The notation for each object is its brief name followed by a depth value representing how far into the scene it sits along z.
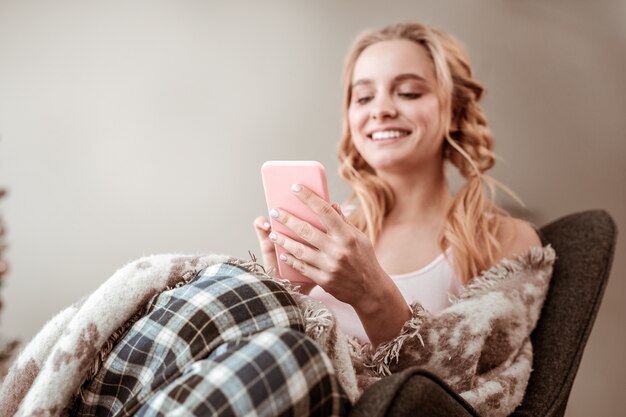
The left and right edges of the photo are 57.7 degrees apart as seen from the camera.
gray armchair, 1.06
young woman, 1.30
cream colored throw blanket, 0.78
